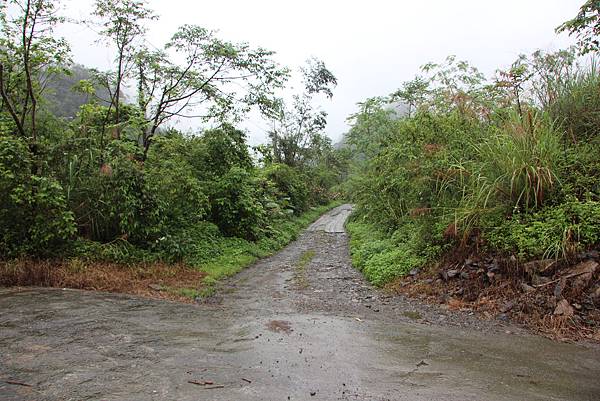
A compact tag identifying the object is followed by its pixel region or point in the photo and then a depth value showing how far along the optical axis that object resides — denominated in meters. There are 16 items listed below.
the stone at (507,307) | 5.49
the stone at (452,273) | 6.72
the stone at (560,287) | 5.18
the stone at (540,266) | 5.46
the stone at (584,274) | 5.08
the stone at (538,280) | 5.41
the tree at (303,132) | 28.02
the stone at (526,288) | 5.46
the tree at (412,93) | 16.94
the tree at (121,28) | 9.11
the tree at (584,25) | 6.59
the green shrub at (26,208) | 6.80
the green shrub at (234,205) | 13.11
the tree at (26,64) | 7.59
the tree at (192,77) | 10.52
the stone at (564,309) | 4.95
